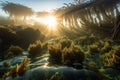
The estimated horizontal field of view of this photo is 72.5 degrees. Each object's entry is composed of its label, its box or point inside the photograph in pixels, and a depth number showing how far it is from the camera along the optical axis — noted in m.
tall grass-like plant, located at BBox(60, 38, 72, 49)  5.08
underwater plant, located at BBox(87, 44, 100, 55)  4.26
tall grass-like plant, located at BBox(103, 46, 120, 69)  3.02
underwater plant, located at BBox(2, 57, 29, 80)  2.85
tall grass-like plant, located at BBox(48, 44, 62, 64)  3.47
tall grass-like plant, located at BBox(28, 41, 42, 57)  4.80
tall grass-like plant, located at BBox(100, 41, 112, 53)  4.29
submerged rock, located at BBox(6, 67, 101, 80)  2.59
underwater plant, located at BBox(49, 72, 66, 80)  2.53
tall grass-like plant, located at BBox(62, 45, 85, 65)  3.17
